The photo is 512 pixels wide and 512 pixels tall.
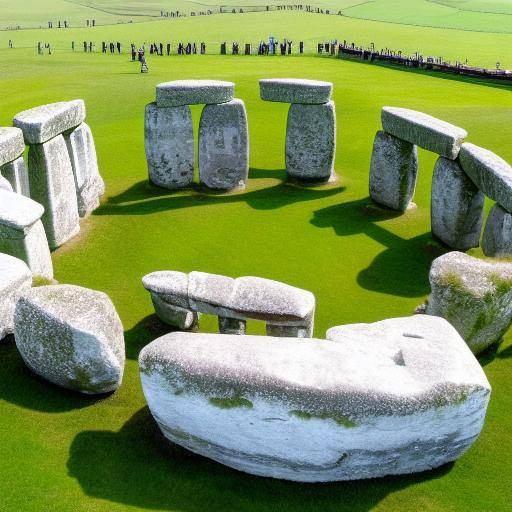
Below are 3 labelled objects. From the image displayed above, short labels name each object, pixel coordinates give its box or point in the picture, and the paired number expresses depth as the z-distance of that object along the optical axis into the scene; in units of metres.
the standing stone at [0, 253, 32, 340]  6.67
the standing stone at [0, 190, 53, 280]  7.47
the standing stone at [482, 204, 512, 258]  8.23
